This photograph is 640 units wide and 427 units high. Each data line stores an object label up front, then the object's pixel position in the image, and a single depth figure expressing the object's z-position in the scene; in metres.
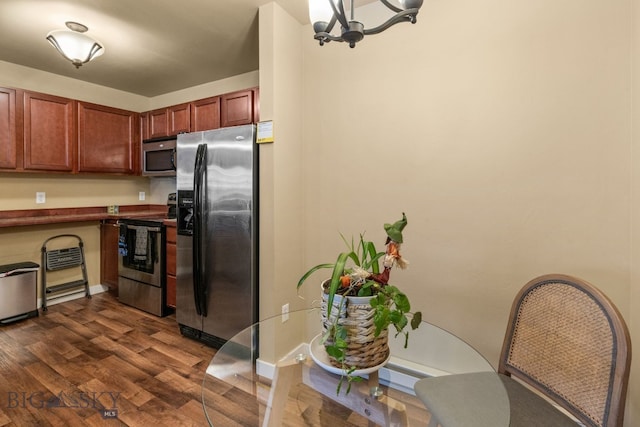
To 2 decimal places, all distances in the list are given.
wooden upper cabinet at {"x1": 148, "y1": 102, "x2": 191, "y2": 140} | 3.43
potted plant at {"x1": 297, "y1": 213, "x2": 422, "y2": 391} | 1.01
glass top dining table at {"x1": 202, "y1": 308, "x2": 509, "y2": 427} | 1.13
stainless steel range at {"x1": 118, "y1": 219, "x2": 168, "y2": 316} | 3.14
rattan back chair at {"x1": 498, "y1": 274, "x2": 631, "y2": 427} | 1.01
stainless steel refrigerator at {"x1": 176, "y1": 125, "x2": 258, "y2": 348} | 2.38
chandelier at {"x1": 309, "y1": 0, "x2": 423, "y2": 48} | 1.16
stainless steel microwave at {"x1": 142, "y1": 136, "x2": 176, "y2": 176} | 3.52
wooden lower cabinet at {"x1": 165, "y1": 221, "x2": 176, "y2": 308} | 3.06
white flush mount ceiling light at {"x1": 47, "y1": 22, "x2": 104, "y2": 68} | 2.38
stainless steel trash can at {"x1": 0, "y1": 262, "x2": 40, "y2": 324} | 2.96
